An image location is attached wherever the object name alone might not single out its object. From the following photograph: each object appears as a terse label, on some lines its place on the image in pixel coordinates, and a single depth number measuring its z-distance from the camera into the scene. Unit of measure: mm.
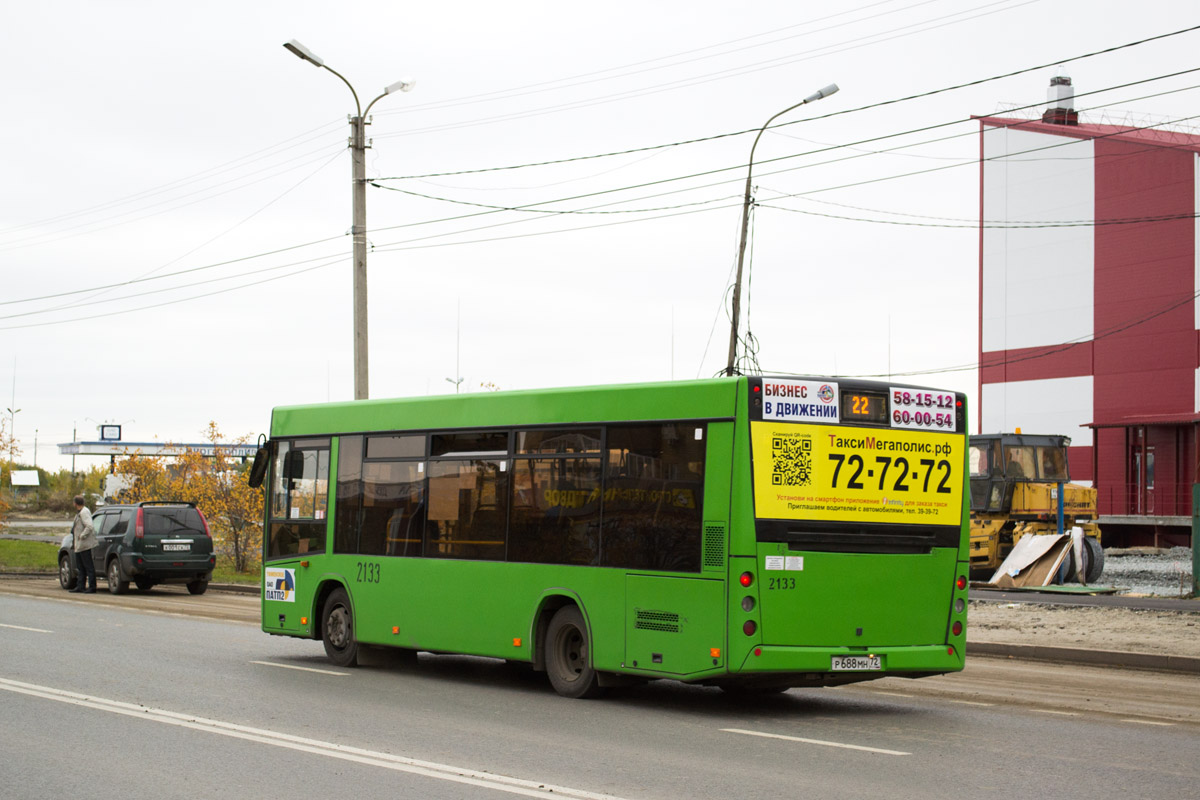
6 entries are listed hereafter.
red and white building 46031
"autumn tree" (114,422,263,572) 36688
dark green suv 27312
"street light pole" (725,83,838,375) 24192
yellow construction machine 29203
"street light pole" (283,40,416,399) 24844
